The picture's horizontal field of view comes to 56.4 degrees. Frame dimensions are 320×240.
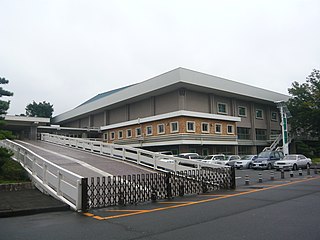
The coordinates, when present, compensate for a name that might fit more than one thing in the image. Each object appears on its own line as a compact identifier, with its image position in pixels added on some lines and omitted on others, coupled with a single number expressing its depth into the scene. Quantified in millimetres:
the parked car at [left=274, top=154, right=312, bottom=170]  24547
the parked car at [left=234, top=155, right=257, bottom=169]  27688
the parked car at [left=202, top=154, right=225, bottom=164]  26930
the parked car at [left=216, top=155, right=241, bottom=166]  27222
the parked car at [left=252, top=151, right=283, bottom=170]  26094
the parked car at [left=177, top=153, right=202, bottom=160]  25144
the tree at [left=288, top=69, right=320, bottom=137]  39719
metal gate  9570
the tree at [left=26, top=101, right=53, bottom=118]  73562
